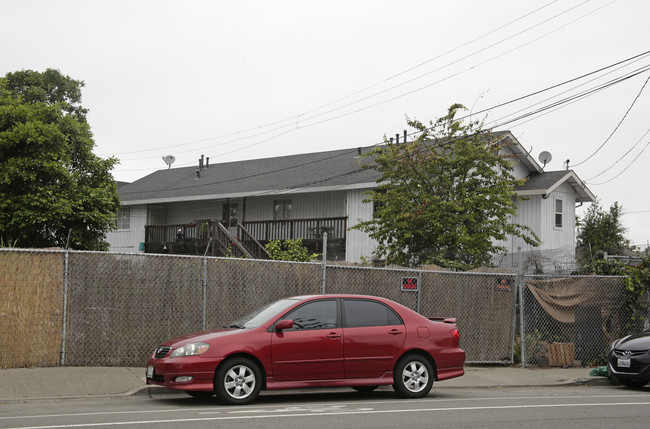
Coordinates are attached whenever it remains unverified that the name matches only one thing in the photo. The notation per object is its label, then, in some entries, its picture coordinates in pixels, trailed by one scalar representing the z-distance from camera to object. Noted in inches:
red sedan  363.9
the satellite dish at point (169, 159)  1523.4
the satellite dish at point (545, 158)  1133.7
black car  486.6
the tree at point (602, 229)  1671.4
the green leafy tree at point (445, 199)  836.0
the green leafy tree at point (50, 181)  833.5
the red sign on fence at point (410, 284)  554.3
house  1090.7
